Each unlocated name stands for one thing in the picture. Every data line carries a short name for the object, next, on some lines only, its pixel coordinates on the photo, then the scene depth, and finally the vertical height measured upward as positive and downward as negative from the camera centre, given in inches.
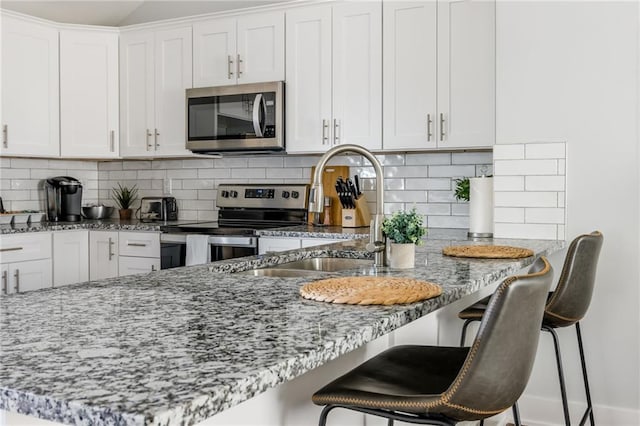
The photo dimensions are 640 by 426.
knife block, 158.4 -5.6
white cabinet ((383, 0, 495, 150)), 140.7 +28.0
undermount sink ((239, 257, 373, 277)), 95.3 -10.9
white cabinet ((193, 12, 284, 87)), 164.1 +39.0
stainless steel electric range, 154.3 -7.3
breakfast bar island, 28.1 -9.1
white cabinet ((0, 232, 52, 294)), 155.7 -17.6
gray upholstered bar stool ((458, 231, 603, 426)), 88.0 -13.9
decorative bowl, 195.8 -5.8
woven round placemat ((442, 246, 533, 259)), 89.0 -8.4
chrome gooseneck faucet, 78.9 -2.5
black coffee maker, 185.8 -1.7
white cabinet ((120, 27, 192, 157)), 177.3 +30.2
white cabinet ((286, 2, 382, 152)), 153.5 +29.8
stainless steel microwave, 161.3 +20.3
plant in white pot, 76.3 -5.2
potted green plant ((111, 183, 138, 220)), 197.8 -1.1
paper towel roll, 131.0 -3.1
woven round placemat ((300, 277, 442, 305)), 51.7 -8.6
